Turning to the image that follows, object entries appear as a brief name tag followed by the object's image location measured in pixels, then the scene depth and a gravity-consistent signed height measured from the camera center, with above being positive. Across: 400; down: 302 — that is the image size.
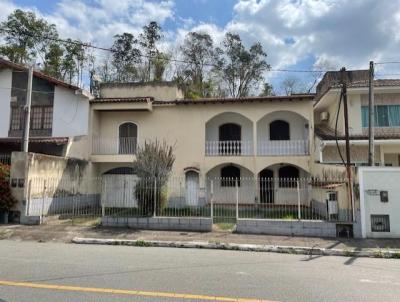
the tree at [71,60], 28.96 +11.38
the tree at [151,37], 31.00 +14.36
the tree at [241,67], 32.00 +11.85
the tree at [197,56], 31.23 +12.76
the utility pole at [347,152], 11.59 +1.44
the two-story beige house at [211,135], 18.12 +3.30
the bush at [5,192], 13.28 -0.05
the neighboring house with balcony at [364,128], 16.62 +3.43
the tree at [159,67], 28.97 +10.76
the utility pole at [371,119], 12.62 +2.85
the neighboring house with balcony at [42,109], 18.53 +4.64
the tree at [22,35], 25.75 +12.48
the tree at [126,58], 29.75 +11.88
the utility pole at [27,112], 14.32 +3.42
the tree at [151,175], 12.96 +0.66
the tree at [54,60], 28.47 +11.14
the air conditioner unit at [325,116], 20.30 +4.61
